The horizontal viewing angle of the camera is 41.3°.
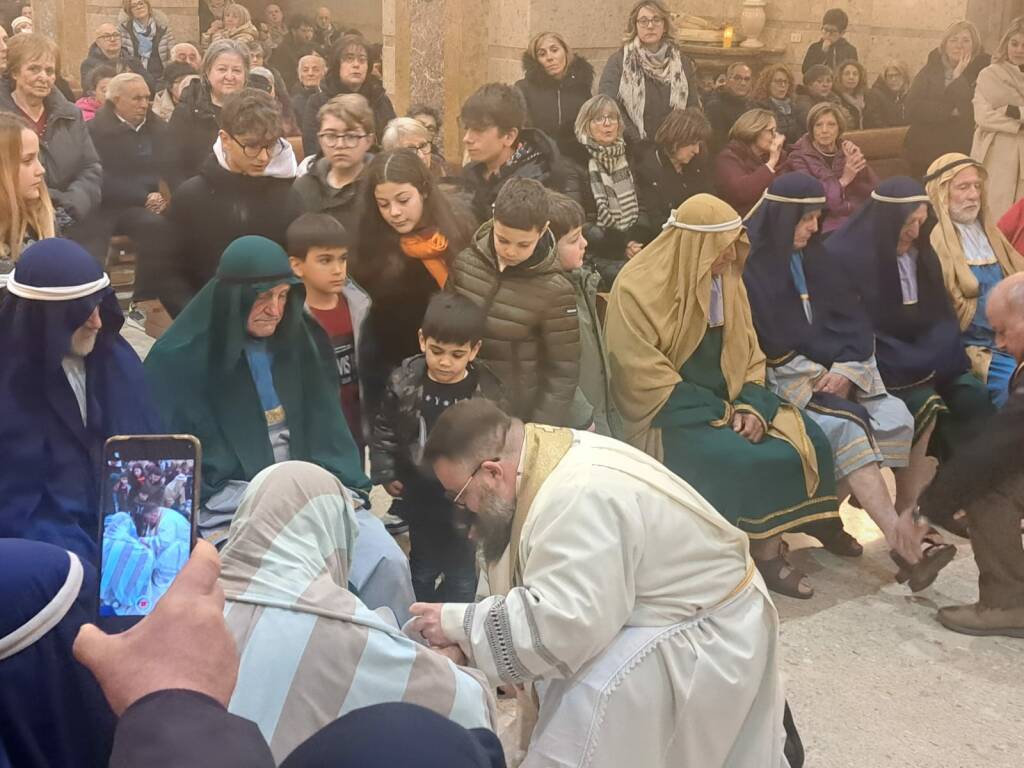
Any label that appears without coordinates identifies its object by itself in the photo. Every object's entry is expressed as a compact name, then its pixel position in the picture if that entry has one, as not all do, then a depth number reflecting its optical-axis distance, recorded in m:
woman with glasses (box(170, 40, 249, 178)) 7.32
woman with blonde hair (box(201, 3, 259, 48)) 11.83
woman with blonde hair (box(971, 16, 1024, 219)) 9.71
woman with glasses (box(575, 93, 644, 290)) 7.43
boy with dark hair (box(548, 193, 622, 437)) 5.32
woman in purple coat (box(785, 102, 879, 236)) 8.43
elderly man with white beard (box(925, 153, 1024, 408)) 6.41
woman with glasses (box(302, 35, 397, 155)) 8.23
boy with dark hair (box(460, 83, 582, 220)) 6.42
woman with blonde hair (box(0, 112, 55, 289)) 5.31
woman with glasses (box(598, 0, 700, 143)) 8.55
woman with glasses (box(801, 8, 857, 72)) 11.70
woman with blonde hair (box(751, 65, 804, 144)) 9.84
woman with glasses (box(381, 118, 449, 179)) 6.28
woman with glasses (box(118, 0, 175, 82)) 11.52
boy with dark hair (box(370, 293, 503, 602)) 4.80
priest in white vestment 3.22
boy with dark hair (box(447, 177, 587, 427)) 5.11
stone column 10.88
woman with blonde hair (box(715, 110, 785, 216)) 8.02
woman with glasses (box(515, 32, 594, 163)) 8.17
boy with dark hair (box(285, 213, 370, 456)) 5.04
